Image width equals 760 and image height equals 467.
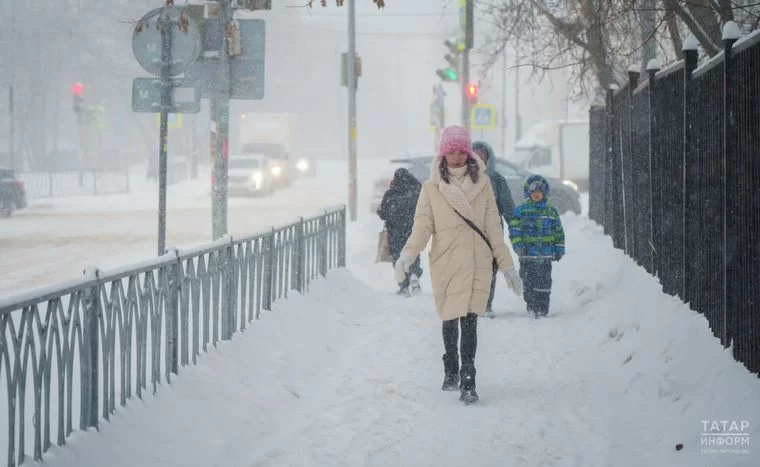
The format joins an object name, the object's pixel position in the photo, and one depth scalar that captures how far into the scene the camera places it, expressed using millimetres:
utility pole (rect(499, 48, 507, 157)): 51866
